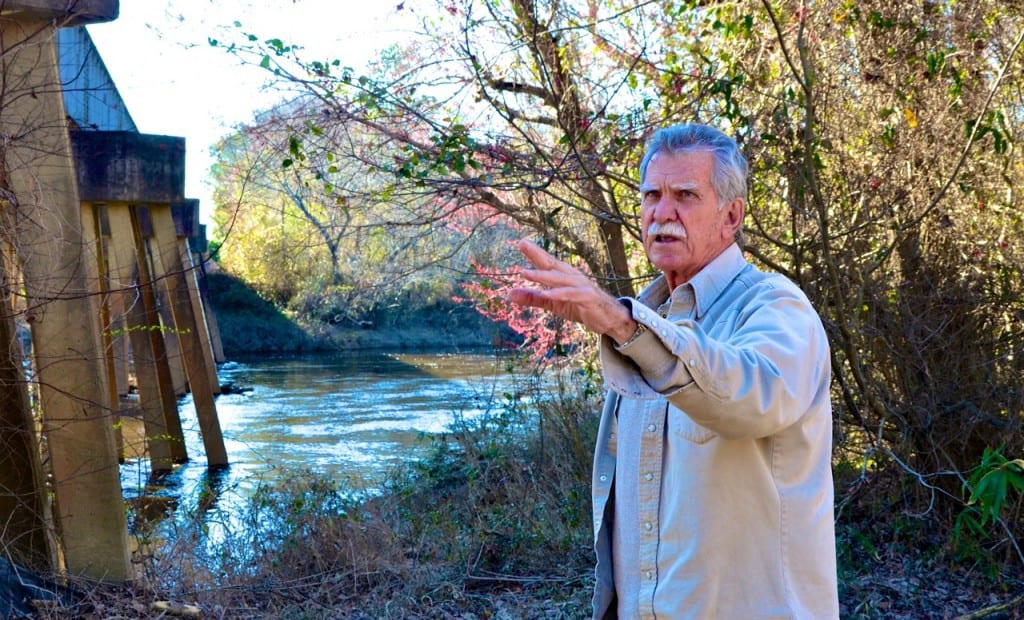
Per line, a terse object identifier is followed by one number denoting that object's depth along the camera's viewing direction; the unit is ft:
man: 5.54
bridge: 18.40
